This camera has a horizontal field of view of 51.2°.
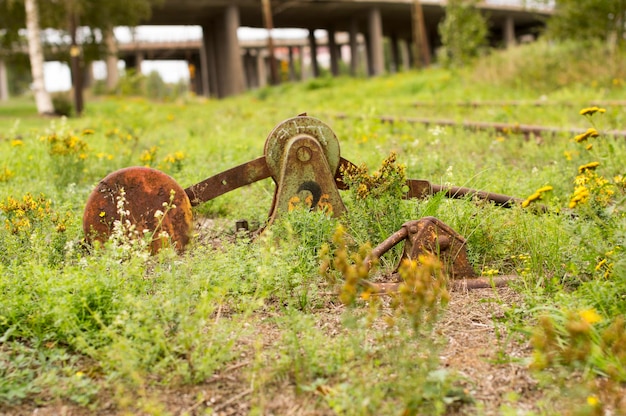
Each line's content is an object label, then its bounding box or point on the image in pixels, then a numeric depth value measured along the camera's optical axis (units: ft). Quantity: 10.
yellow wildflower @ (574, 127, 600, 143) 12.51
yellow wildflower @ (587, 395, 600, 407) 6.24
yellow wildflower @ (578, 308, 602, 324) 7.20
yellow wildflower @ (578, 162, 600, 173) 11.18
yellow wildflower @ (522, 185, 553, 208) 9.39
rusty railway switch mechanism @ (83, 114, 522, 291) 12.63
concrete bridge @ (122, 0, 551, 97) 115.24
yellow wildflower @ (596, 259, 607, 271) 9.86
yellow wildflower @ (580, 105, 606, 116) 13.76
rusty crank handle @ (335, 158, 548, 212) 13.41
